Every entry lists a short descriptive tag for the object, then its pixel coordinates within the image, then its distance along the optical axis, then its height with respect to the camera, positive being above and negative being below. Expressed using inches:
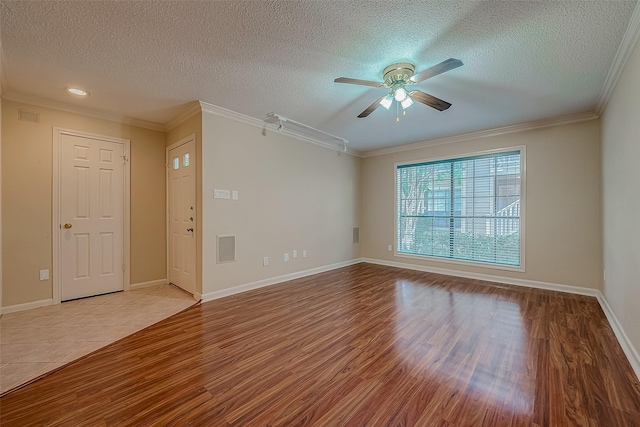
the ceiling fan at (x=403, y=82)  89.0 +46.2
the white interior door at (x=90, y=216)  134.3 -1.9
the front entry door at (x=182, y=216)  142.7 -2.1
